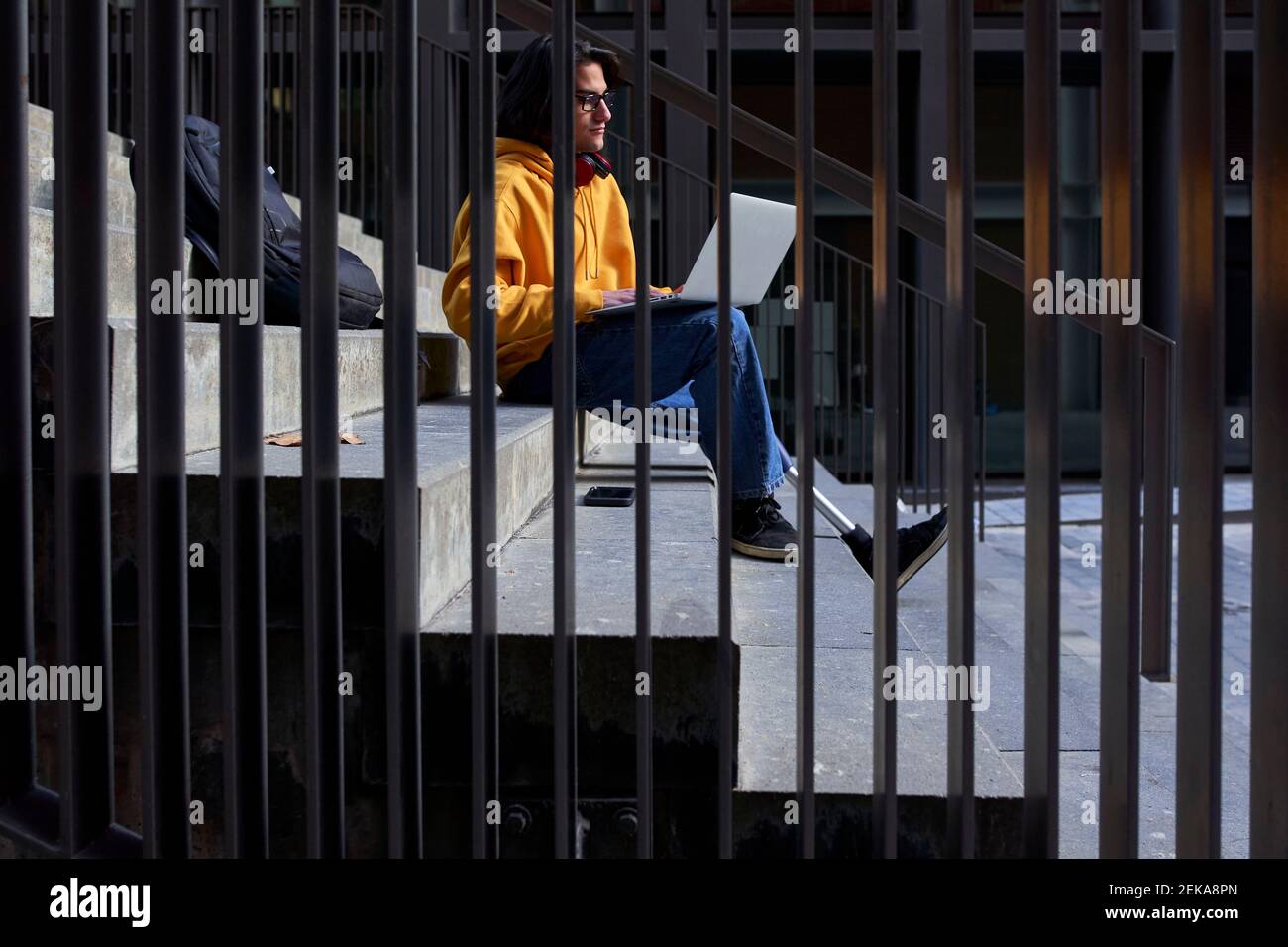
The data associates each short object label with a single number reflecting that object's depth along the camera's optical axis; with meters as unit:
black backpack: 2.73
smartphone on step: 3.01
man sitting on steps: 2.62
